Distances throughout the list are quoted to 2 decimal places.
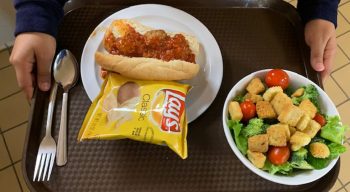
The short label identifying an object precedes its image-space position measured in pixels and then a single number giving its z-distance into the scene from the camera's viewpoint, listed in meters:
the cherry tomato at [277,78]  0.81
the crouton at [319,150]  0.72
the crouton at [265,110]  0.77
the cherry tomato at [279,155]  0.72
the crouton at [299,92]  0.81
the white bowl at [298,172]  0.73
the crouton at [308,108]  0.76
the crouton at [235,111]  0.76
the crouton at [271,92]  0.79
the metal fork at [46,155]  0.78
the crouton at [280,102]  0.76
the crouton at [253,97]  0.79
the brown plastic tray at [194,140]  0.77
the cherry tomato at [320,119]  0.77
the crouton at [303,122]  0.74
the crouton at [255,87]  0.81
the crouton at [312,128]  0.74
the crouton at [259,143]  0.73
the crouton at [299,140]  0.72
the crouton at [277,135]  0.72
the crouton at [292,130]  0.75
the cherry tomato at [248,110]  0.77
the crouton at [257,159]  0.72
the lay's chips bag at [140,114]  0.71
